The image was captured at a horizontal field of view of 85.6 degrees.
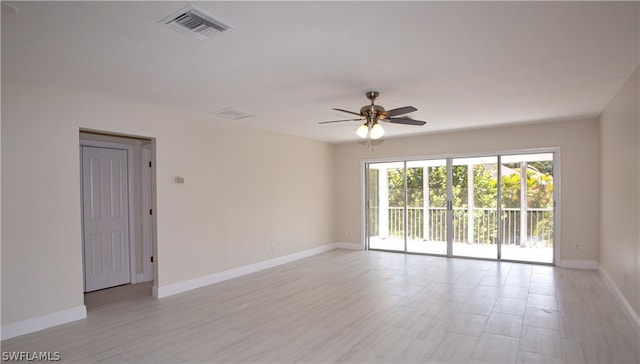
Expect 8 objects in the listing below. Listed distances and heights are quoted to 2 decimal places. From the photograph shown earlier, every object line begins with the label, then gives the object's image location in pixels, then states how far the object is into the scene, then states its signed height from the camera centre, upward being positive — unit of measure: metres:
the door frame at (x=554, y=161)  6.06 +0.27
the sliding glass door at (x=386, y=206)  7.77 -0.64
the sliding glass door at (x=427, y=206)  7.31 -0.62
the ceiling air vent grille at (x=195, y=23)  2.18 +1.04
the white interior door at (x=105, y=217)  5.02 -0.56
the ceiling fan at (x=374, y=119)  3.79 +0.68
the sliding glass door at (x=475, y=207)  6.82 -0.61
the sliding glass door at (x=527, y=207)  6.29 -0.57
